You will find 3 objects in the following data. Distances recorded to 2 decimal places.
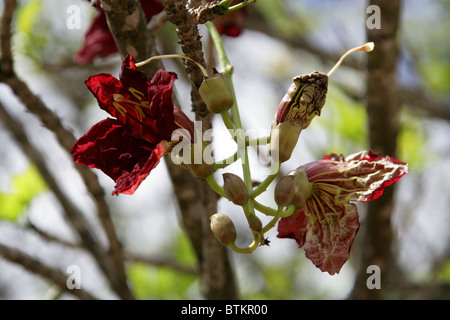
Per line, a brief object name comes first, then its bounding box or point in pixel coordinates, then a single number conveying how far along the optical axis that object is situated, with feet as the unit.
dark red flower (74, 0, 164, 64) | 2.56
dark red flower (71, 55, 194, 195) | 1.75
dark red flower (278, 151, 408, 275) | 1.82
